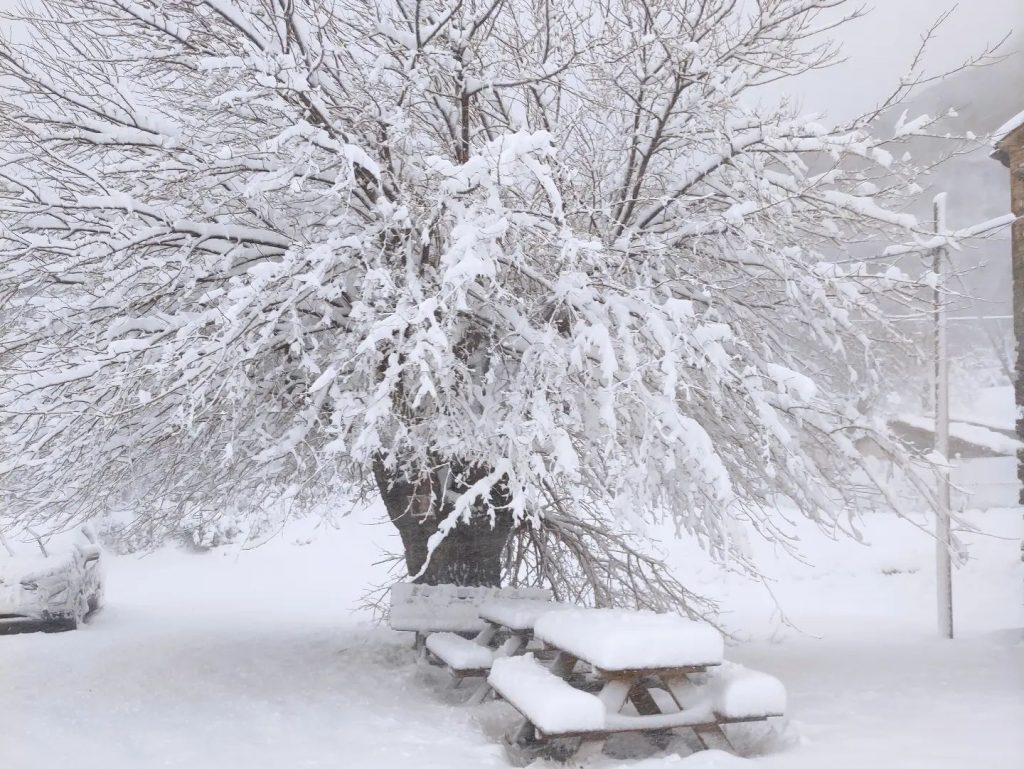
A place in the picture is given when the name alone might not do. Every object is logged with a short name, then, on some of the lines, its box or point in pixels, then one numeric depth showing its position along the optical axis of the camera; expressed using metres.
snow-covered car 7.31
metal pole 6.44
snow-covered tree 4.34
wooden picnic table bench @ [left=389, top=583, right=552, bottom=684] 5.69
